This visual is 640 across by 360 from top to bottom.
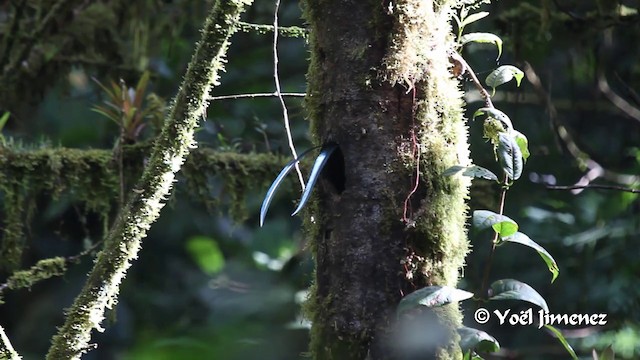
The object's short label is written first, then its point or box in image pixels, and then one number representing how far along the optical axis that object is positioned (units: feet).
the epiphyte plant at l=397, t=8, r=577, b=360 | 18.59
